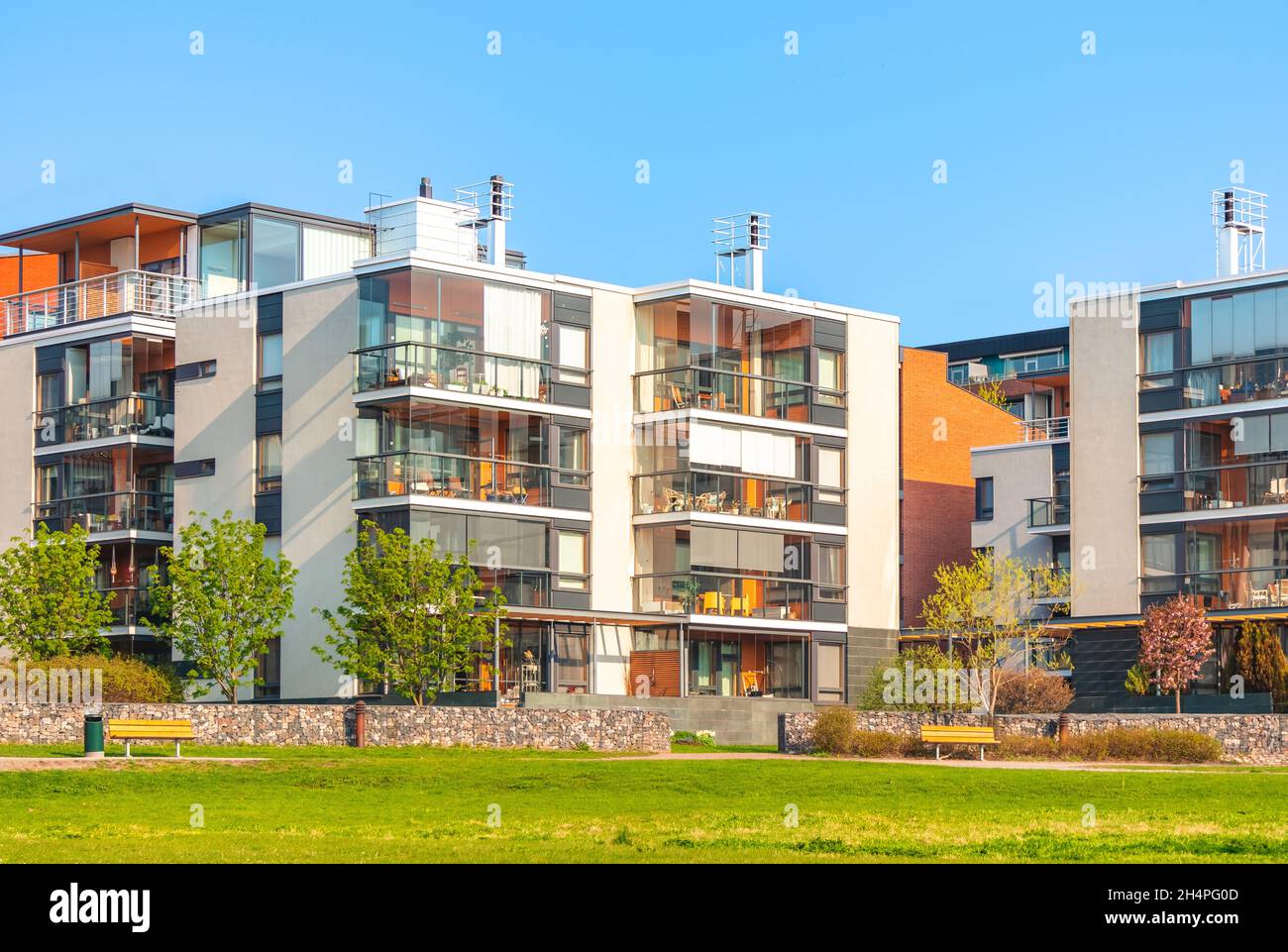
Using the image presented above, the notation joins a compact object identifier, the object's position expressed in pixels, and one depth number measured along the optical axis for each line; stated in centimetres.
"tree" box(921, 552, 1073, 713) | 5547
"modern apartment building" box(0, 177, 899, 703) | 5366
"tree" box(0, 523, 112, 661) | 5209
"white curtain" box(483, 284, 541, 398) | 5481
